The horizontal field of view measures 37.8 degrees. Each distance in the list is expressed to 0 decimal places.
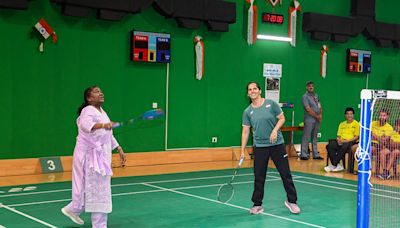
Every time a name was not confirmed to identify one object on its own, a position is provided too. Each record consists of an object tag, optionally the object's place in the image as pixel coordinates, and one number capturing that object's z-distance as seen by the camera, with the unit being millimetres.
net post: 5688
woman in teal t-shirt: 8836
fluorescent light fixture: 16984
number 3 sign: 12992
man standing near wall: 17000
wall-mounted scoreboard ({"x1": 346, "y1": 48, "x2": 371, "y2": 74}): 19109
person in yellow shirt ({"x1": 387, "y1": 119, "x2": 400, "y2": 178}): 12562
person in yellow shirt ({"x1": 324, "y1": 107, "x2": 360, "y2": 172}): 13984
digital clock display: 16892
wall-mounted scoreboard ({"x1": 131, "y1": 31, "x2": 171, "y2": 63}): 14281
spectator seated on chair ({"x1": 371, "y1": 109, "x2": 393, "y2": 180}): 12570
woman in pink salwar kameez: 7098
